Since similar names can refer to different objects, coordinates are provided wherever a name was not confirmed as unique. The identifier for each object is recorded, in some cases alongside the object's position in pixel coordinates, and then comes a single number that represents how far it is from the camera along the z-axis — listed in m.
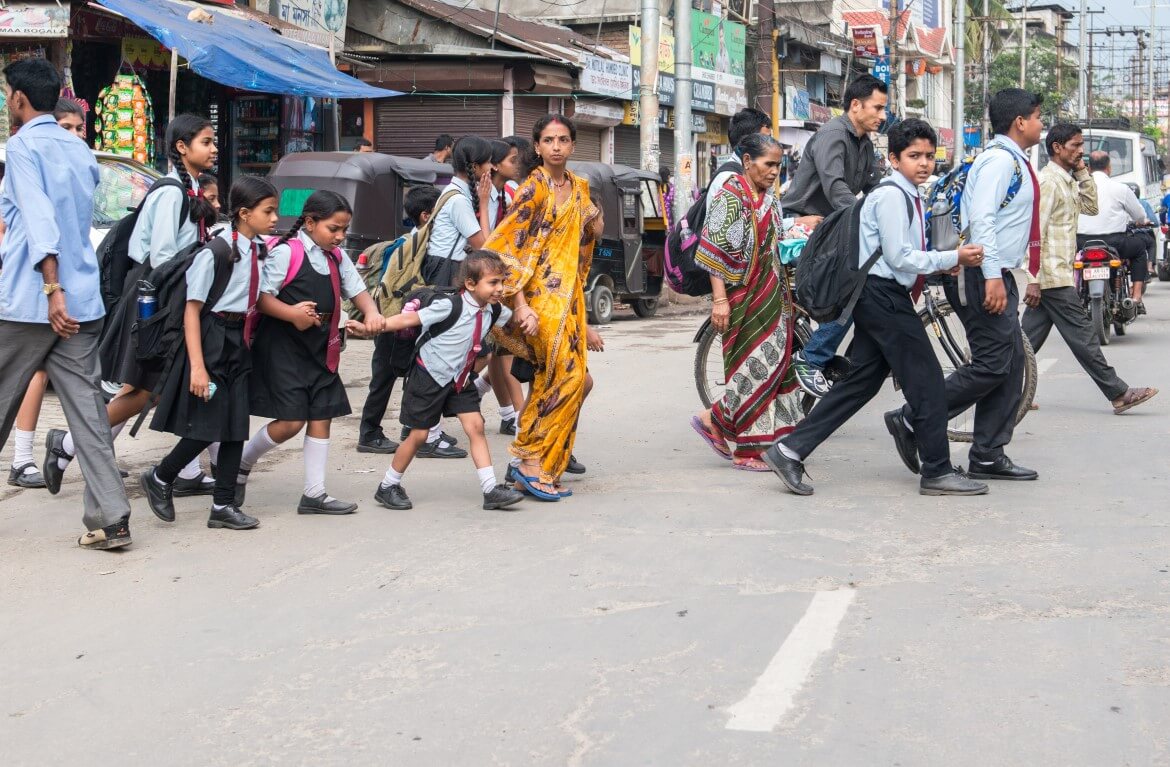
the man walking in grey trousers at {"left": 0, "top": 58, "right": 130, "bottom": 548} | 5.50
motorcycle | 12.03
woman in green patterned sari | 7.29
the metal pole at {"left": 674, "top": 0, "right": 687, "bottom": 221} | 19.88
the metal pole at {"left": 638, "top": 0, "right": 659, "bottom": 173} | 19.59
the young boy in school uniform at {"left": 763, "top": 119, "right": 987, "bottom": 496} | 6.56
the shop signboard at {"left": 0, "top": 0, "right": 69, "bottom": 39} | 14.04
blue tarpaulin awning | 14.21
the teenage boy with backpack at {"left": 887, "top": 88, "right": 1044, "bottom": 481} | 6.89
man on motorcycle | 13.14
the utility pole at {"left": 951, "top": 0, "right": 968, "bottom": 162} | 39.06
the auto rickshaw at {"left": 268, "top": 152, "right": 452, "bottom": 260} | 14.61
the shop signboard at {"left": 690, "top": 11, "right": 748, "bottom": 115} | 30.56
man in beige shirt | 9.12
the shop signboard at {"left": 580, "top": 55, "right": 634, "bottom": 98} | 24.95
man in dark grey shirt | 7.80
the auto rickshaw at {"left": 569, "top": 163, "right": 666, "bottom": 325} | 16.39
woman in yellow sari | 6.73
